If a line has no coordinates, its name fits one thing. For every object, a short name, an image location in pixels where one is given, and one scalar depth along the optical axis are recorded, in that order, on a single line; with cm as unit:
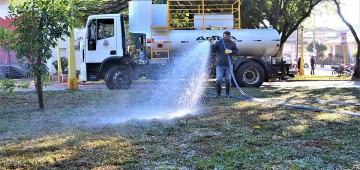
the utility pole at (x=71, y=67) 1515
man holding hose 1095
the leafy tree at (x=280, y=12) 2440
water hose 799
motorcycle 2945
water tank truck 1530
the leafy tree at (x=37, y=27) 860
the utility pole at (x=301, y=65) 3195
